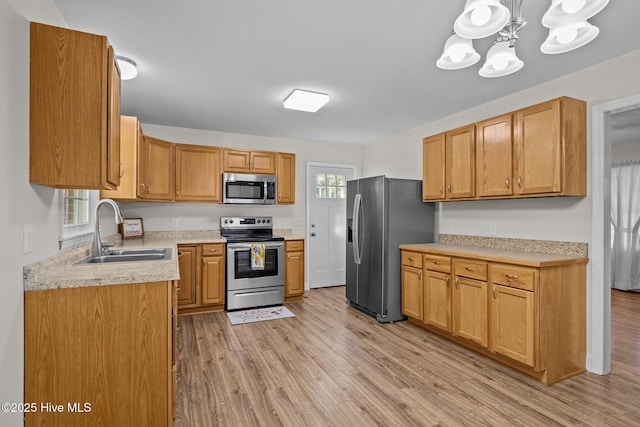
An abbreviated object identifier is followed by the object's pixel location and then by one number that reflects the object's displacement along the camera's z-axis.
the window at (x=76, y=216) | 2.06
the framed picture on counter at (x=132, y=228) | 3.99
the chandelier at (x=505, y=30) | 1.40
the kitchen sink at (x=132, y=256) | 2.43
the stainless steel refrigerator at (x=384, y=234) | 3.80
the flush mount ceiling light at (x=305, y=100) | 3.24
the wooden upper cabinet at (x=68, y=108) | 1.55
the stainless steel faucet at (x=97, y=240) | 2.48
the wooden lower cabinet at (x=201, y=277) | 3.99
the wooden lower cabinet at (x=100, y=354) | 1.47
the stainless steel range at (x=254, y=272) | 4.18
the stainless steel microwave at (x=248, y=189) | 4.49
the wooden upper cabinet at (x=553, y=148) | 2.54
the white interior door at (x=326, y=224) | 5.44
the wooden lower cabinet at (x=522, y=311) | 2.42
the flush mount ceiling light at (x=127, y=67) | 2.57
